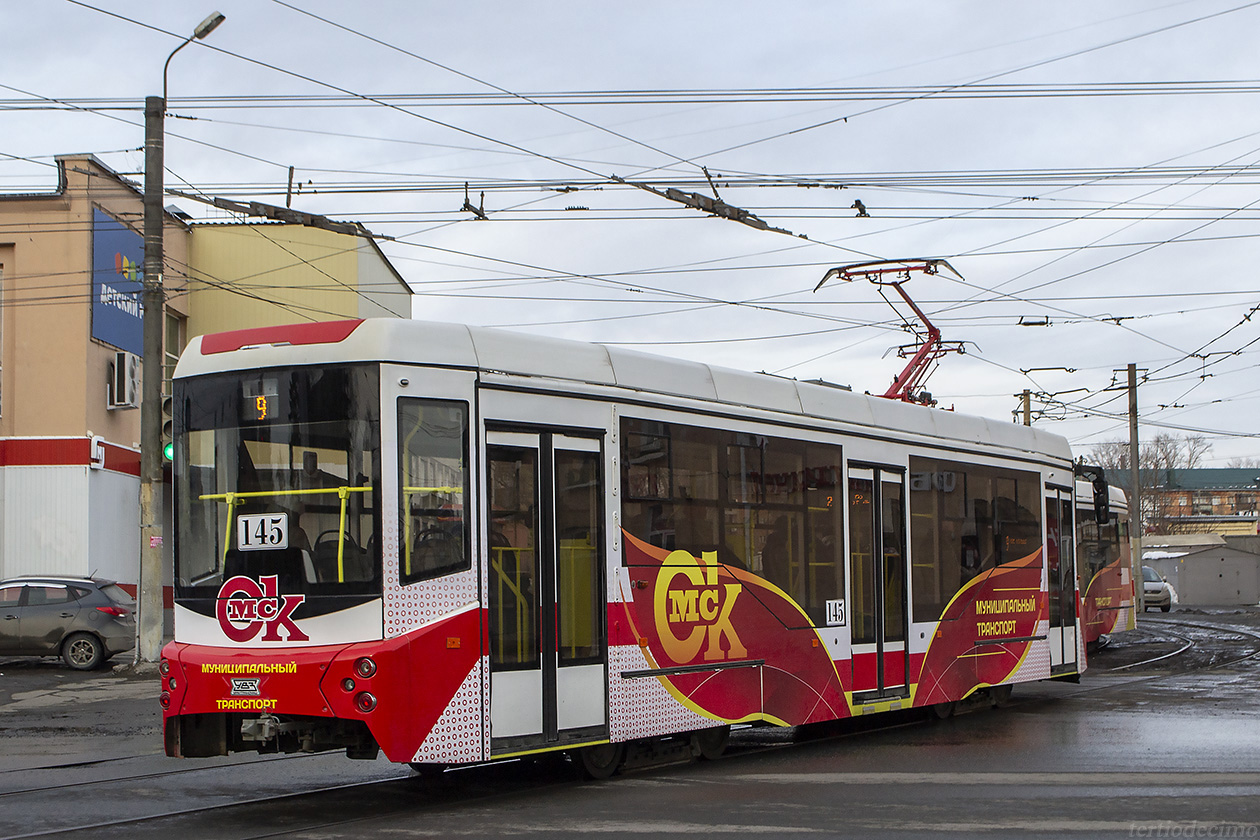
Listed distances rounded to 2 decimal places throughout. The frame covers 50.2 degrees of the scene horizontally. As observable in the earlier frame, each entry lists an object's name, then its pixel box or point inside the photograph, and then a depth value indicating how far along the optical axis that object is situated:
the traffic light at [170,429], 9.25
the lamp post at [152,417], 19.44
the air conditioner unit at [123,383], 26.92
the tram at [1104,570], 22.44
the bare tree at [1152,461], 102.44
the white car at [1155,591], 43.50
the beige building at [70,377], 26.20
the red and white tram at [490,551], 8.45
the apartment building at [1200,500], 103.94
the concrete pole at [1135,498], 40.69
